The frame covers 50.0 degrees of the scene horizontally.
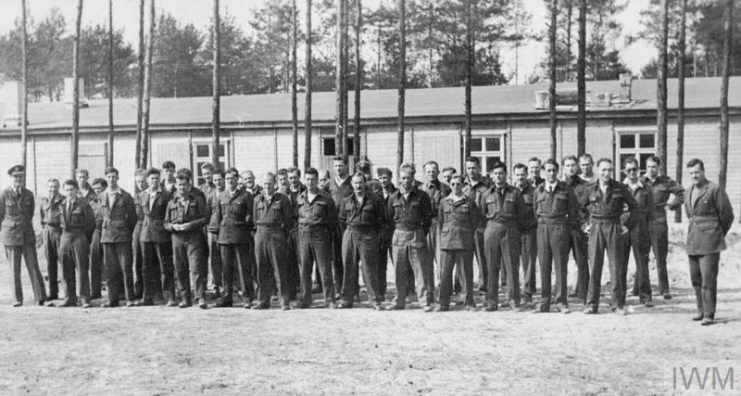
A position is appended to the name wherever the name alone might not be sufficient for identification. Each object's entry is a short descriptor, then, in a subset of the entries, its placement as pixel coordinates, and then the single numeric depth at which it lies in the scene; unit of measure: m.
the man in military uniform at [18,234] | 11.41
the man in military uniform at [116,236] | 11.05
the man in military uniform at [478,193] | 10.51
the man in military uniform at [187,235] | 10.64
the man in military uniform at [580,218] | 10.27
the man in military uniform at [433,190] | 11.18
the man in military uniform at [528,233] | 10.48
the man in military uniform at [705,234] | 9.00
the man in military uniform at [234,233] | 10.66
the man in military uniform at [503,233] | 10.16
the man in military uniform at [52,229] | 11.28
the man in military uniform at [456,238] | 10.20
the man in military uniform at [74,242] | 11.12
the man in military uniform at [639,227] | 10.41
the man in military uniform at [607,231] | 9.80
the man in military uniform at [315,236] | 10.56
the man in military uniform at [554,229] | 9.98
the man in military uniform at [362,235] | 10.40
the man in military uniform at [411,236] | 10.33
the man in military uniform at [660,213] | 11.13
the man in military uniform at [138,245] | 11.11
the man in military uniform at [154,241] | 10.88
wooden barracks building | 22.22
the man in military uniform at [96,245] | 11.27
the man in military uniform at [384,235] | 10.72
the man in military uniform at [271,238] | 10.56
